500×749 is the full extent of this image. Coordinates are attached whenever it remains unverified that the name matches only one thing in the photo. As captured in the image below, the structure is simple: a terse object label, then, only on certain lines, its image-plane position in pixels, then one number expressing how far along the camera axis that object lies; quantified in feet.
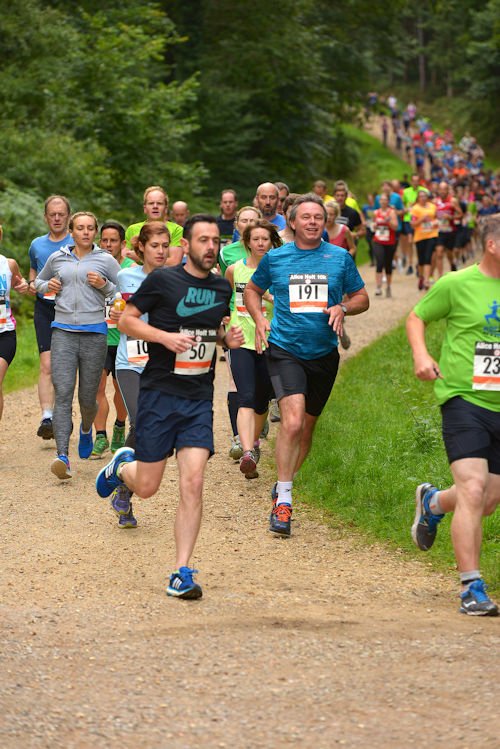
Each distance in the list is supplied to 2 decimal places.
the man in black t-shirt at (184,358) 38.72
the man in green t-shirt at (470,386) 36.16
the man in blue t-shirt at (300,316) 47.98
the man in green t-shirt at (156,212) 60.67
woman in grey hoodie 56.97
